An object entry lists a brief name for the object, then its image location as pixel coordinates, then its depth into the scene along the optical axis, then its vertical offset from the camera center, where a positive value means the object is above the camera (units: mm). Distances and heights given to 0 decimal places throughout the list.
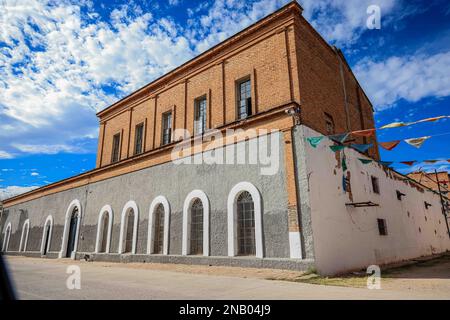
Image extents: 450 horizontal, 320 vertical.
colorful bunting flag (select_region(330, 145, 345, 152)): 9795 +3140
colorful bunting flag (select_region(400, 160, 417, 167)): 10139 +2692
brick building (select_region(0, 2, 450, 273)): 9352 +3154
